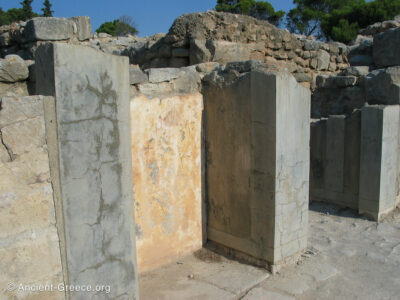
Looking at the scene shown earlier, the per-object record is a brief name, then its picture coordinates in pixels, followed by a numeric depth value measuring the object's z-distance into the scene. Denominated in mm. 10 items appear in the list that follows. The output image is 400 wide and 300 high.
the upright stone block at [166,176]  3131
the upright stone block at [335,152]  5227
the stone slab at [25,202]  1798
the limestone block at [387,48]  7512
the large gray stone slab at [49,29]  5020
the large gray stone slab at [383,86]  5196
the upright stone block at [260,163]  3201
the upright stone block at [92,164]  1977
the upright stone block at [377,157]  4773
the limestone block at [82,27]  5293
